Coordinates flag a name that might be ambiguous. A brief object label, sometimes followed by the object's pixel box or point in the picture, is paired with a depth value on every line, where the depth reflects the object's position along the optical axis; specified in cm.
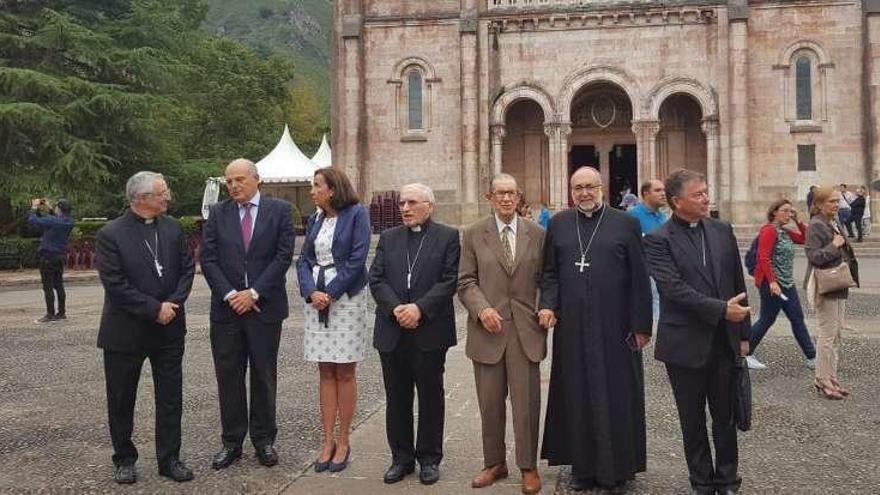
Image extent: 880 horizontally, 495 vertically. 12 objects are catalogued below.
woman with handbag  739
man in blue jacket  1327
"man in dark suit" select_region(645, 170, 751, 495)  486
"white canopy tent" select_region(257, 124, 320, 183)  3456
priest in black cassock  496
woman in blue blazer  550
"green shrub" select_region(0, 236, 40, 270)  2223
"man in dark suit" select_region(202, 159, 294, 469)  570
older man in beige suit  511
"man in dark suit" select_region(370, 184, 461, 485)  530
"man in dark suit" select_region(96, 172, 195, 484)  540
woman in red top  852
